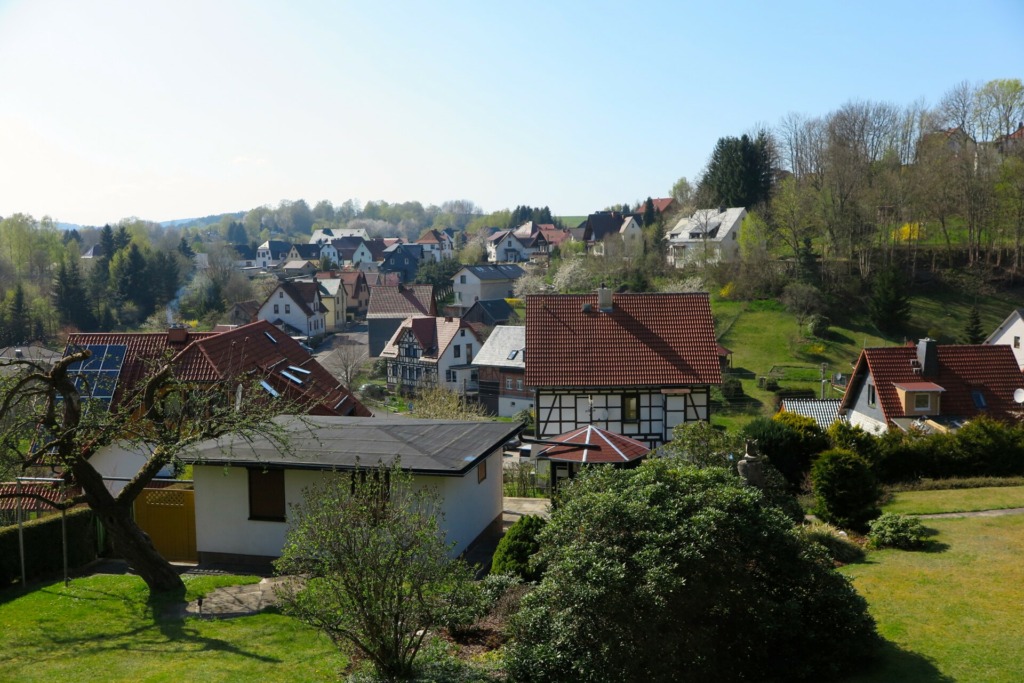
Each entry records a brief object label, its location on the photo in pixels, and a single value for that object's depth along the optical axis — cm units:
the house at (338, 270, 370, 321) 8744
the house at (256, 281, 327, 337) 7431
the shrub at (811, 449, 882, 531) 1611
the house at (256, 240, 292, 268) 13409
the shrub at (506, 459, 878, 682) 847
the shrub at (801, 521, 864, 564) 1386
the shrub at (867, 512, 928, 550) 1453
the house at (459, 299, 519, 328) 6444
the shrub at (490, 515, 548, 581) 1176
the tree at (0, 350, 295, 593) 1203
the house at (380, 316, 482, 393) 5525
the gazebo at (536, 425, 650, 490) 1808
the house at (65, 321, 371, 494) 2306
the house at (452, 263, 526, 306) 7862
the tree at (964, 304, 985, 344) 4750
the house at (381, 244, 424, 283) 11325
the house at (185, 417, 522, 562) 1396
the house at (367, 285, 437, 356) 6969
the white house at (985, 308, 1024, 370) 4084
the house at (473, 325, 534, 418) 4919
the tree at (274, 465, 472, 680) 823
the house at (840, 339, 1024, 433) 2886
